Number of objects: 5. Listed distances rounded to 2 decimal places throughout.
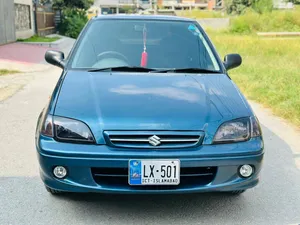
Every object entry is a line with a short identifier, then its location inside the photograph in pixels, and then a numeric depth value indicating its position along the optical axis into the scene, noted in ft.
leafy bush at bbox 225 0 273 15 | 143.33
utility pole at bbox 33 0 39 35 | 84.79
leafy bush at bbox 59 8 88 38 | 96.78
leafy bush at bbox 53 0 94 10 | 101.65
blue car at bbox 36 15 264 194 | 9.00
